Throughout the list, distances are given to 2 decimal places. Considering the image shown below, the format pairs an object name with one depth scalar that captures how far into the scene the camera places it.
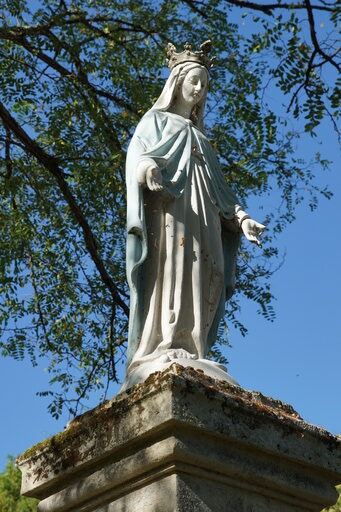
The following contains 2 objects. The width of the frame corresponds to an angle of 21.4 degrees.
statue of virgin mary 4.96
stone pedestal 4.14
